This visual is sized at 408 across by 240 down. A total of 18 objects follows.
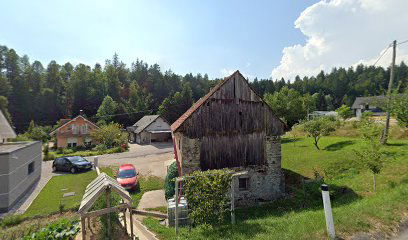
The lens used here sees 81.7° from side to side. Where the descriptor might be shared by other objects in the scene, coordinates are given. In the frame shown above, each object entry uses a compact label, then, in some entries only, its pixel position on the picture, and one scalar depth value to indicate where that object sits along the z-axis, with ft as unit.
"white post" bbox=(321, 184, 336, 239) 20.18
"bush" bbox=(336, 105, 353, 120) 155.51
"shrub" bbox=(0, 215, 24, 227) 42.37
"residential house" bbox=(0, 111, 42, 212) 49.75
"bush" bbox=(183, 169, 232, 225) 27.45
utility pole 71.21
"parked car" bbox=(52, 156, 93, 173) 79.10
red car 58.90
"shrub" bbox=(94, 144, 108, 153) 121.90
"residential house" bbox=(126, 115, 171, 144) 157.58
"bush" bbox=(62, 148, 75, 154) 126.74
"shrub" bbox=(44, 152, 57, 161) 107.65
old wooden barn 46.75
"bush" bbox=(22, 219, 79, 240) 30.60
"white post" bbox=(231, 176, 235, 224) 29.84
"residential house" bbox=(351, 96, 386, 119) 211.08
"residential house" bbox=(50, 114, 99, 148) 140.36
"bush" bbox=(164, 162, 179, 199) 51.48
